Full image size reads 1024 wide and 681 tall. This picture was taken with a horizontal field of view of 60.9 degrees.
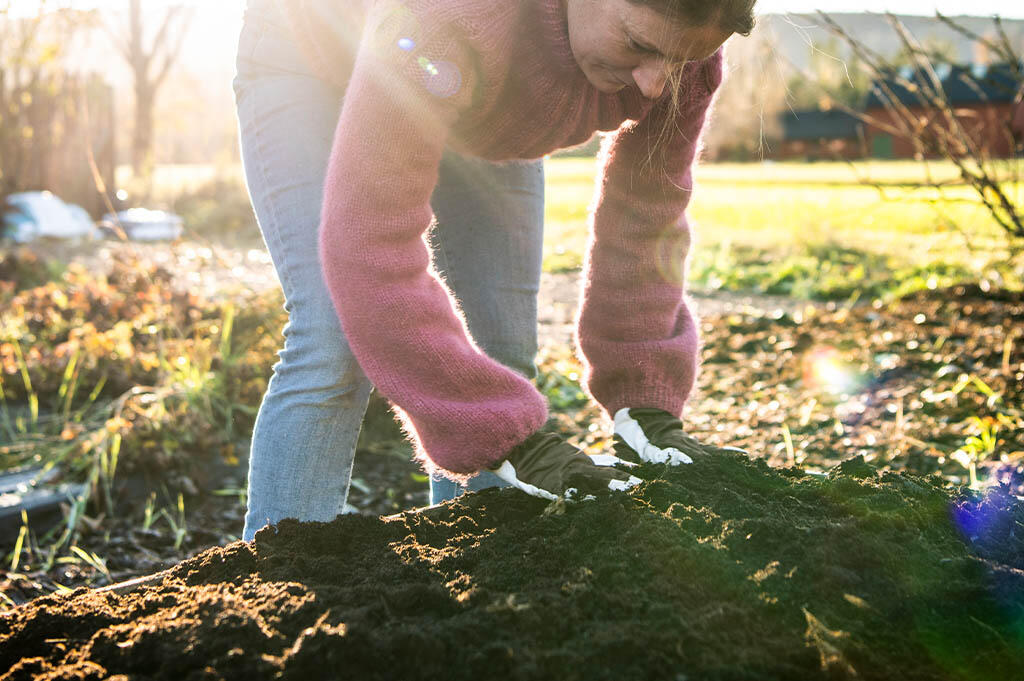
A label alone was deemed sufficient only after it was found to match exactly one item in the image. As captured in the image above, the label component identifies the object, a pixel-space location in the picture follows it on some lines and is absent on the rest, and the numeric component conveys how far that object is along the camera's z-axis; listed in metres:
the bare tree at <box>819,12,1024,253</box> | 3.24
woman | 1.39
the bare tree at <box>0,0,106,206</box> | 7.19
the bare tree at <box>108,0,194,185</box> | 13.63
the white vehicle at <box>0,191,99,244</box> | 8.35
